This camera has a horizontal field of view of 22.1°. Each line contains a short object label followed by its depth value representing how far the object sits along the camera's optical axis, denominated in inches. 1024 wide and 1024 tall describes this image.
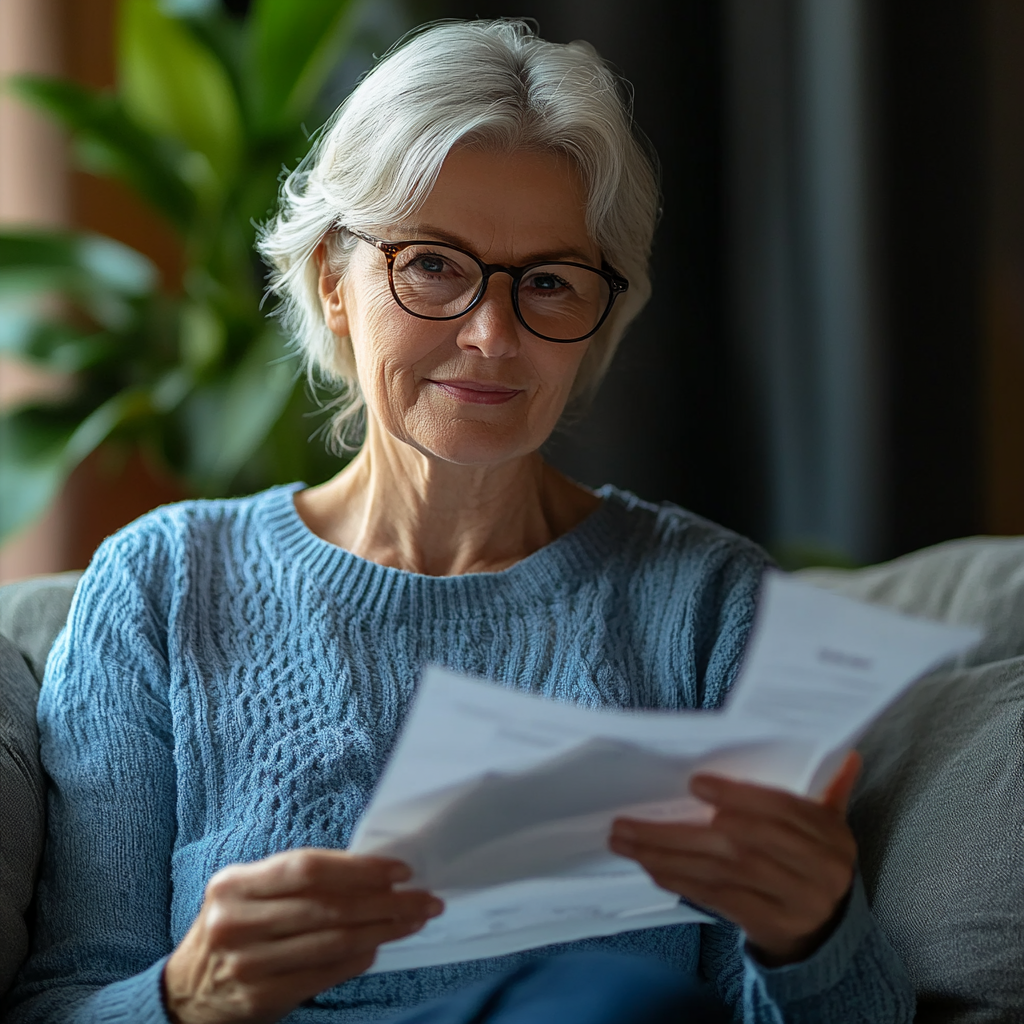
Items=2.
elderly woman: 50.8
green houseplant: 77.2
